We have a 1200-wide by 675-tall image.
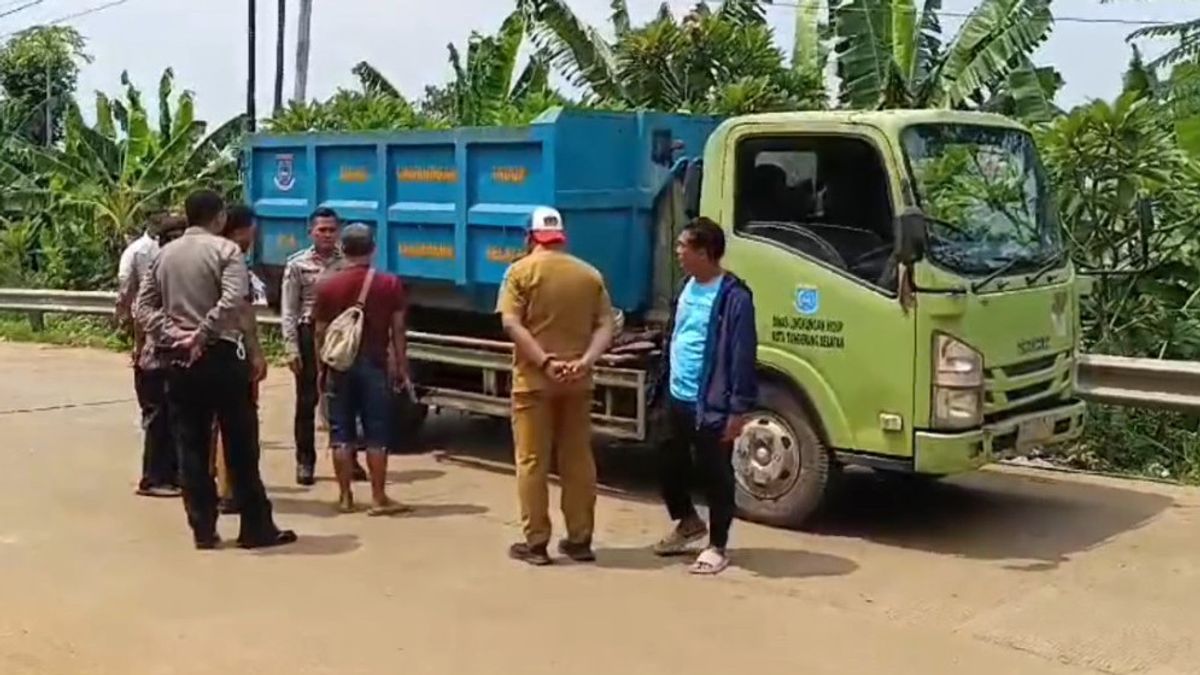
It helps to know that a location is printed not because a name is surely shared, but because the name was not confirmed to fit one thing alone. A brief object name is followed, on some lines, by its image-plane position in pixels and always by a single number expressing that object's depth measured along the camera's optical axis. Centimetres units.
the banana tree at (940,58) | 1332
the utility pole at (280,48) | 2553
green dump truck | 747
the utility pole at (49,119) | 3192
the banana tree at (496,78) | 1317
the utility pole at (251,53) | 2373
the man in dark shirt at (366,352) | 828
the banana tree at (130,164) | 2045
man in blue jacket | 692
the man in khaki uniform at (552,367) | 708
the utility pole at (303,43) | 2394
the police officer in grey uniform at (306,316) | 911
